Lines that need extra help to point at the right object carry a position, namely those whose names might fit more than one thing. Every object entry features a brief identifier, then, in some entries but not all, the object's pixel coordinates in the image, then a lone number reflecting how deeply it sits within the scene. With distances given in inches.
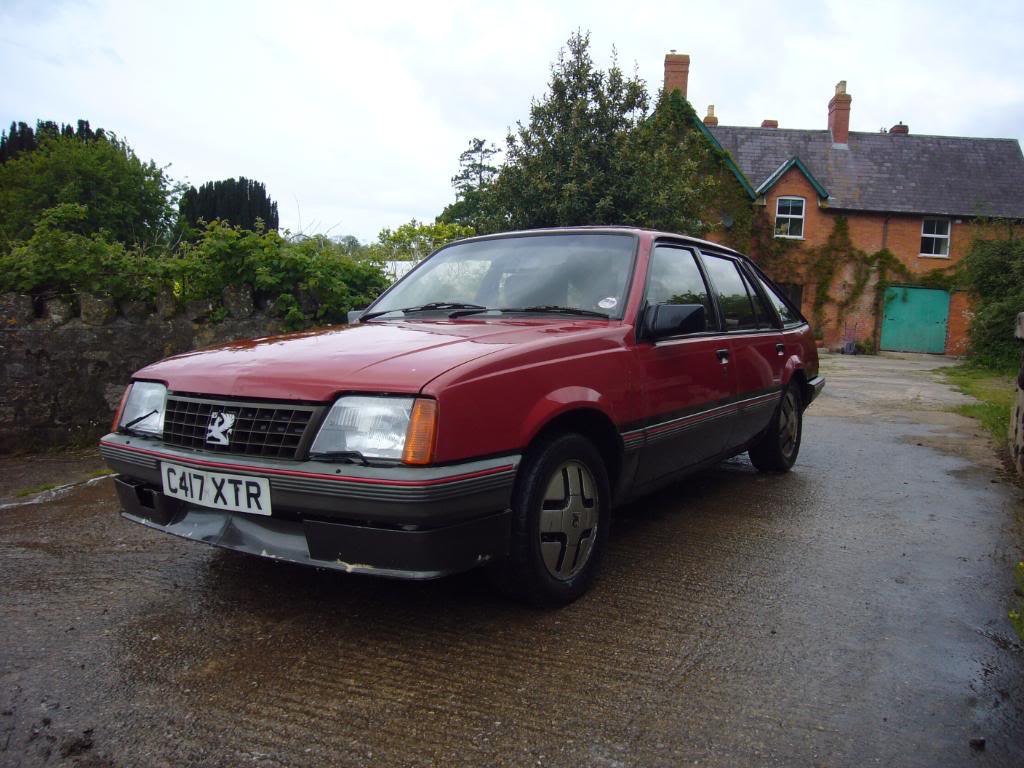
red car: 91.5
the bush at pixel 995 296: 631.2
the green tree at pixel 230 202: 1718.8
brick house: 1018.1
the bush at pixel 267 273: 258.1
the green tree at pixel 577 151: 588.1
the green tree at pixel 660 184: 590.6
